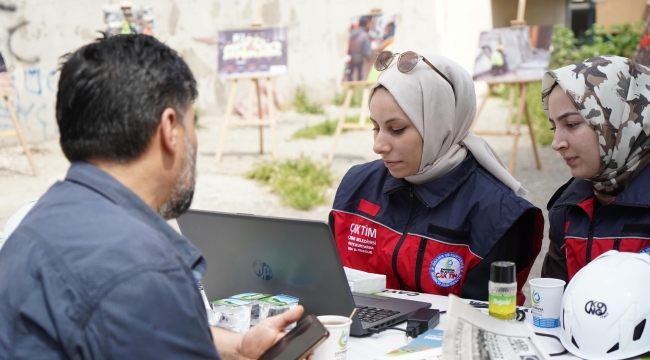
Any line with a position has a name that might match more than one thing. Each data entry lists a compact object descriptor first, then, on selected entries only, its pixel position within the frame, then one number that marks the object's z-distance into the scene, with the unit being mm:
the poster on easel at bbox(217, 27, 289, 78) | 8227
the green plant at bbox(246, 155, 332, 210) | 6438
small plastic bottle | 1806
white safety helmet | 1750
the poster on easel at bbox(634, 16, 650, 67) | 4508
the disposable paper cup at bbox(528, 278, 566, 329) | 1994
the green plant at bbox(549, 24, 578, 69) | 13078
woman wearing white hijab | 2467
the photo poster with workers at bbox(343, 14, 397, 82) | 8070
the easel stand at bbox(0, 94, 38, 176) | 6926
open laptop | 1831
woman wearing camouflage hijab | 2374
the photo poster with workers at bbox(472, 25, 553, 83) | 7594
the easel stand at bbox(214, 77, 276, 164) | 7772
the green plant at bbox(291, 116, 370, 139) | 10086
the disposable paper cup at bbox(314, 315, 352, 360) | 1670
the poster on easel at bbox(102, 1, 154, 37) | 7780
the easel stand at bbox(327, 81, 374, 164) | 7527
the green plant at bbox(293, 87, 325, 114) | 12297
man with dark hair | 1129
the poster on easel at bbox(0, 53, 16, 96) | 7009
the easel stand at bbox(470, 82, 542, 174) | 7103
